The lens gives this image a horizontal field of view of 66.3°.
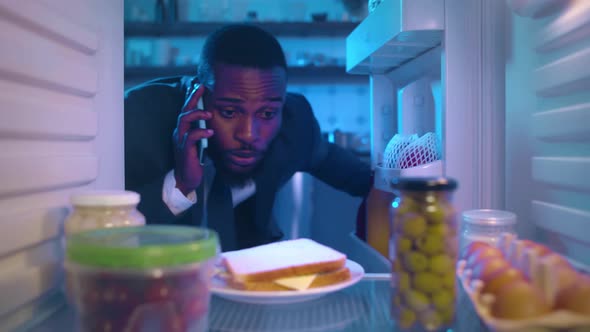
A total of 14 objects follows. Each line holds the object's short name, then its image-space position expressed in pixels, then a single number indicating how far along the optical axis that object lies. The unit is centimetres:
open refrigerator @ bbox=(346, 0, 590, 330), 65
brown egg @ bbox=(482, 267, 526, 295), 47
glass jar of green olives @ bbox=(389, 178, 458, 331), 51
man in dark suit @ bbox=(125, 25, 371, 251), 105
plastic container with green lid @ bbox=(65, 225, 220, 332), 43
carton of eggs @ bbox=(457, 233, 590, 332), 43
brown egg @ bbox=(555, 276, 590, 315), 43
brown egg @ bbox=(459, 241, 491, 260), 60
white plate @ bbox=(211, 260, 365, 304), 59
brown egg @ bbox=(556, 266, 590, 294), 45
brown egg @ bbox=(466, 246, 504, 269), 55
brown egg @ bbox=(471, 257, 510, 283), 50
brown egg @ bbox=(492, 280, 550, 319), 44
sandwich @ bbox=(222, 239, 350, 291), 61
